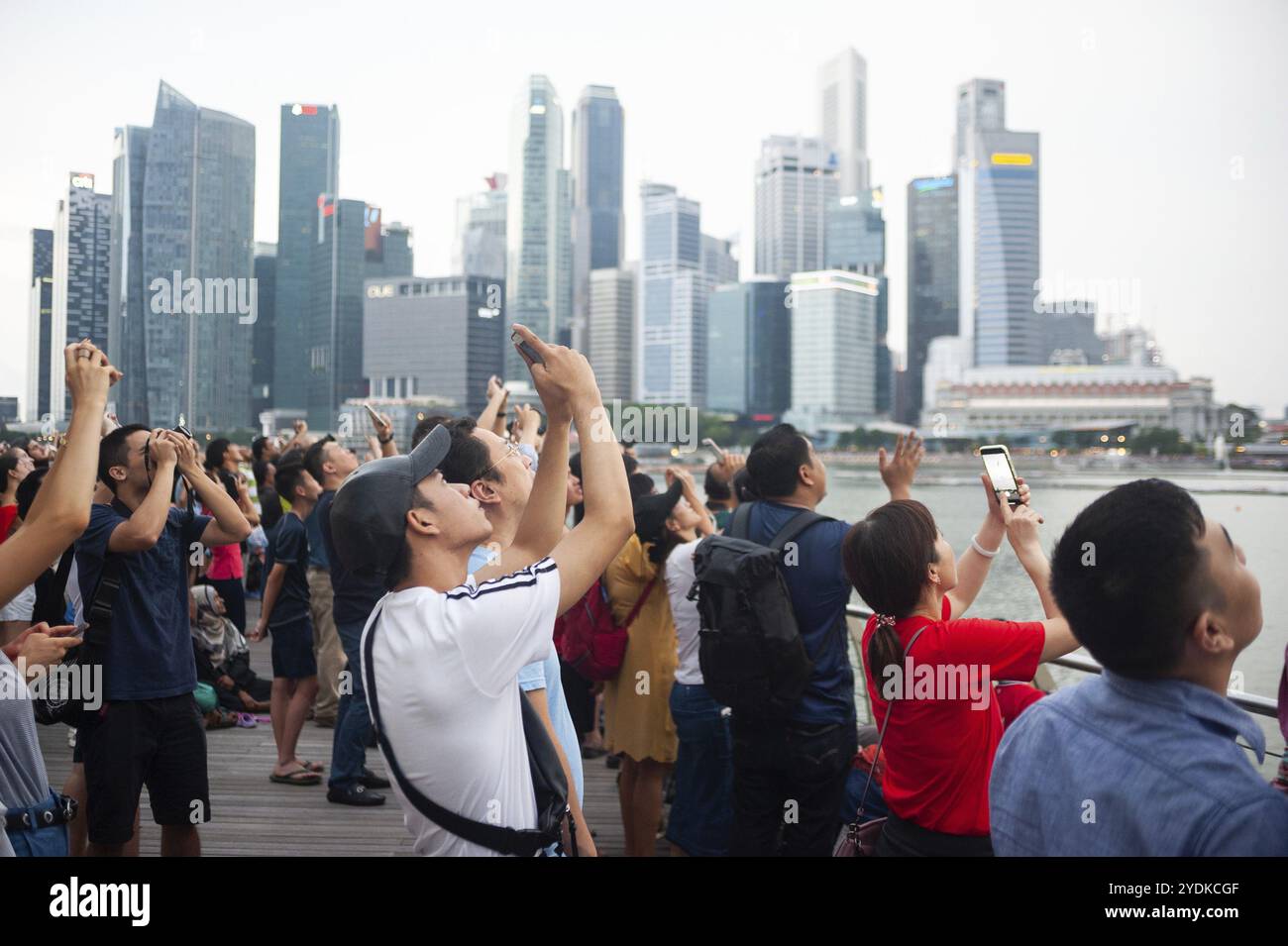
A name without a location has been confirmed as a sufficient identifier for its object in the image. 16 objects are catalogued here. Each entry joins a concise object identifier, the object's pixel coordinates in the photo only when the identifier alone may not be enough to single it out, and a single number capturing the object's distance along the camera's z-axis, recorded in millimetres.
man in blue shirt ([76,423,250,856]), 2934
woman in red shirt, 2086
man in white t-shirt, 1519
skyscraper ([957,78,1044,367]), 104625
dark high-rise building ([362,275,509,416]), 81312
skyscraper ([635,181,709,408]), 102812
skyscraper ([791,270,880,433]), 94562
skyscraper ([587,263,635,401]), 121075
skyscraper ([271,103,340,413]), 67250
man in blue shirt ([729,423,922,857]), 3080
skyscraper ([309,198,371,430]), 78250
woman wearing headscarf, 5980
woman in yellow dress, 3799
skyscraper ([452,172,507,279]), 121188
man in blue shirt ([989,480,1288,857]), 1181
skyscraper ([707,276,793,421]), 98250
